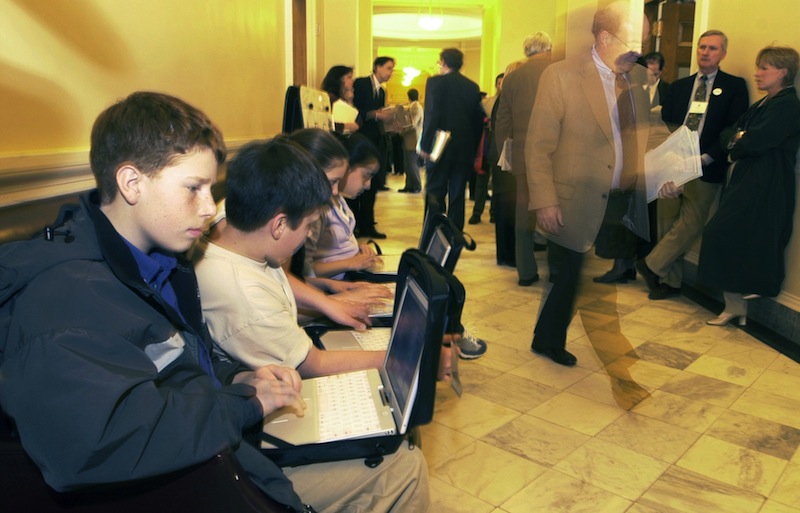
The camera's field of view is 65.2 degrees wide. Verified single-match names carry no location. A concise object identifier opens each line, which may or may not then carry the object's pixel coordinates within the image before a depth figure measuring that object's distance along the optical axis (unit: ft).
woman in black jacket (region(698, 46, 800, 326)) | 11.43
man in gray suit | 14.28
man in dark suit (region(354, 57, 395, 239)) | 21.01
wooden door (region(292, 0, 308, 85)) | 20.67
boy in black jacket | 2.59
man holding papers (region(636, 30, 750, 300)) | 13.64
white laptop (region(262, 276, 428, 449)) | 4.02
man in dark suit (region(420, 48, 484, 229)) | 17.47
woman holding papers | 18.06
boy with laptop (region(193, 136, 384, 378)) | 4.76
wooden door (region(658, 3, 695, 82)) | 19.31
